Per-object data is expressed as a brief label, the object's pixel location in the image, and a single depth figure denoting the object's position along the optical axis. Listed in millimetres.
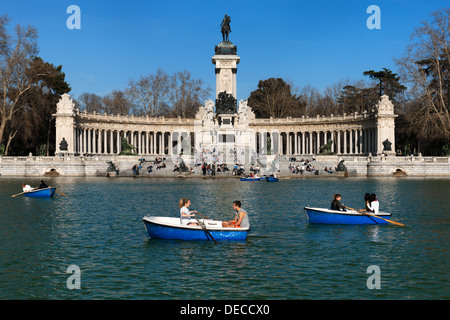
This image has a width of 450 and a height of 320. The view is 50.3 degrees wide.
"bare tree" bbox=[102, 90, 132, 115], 120975
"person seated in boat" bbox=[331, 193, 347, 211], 22719
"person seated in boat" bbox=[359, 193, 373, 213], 22620
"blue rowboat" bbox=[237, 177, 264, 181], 55084
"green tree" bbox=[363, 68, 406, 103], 104250
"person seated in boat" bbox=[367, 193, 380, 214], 22578
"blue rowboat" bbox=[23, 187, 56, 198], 35375
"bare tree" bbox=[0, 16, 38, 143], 69250
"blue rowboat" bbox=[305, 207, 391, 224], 22469
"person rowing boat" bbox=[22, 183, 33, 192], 35834
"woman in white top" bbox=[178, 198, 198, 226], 19188
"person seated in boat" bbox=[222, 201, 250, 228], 18516
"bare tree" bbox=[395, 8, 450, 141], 67938
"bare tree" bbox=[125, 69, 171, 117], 106562
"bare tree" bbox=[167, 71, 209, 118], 109612
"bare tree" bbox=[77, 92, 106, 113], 128500
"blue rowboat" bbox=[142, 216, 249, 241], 18500
